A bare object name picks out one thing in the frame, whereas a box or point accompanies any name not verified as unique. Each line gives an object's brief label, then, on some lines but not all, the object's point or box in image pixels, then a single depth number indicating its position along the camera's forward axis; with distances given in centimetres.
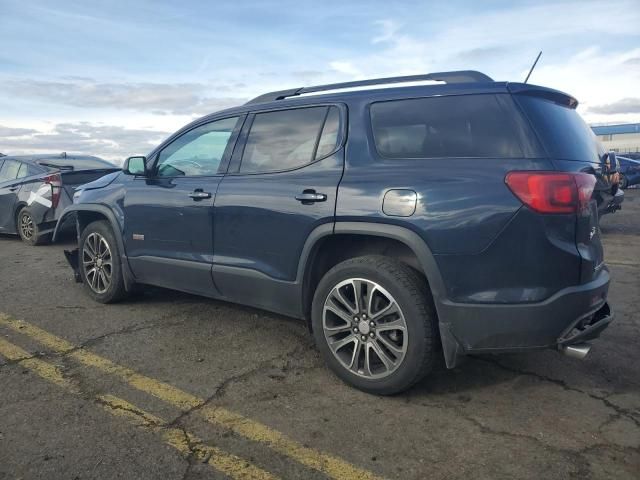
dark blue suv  281
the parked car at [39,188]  860
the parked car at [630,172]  1828
